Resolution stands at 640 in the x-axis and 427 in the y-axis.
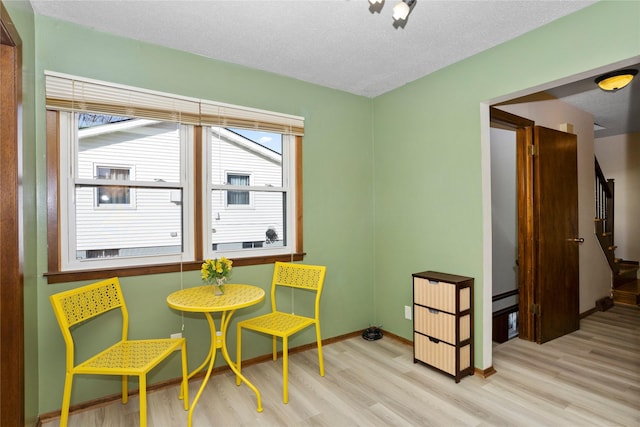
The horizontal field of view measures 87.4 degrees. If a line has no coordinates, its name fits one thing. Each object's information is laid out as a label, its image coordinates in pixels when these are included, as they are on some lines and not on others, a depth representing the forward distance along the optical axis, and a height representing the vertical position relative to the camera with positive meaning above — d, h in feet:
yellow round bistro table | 6.81 -1.85
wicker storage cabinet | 8.61 -2.96
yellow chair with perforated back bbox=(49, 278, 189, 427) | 6.03 -2.74
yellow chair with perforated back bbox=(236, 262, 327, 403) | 7.98 -2.73
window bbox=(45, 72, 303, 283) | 7.38 +0.88
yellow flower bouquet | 7.75 -1.31
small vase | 7.80 -1.66
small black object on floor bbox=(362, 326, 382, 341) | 11.40 -4.14
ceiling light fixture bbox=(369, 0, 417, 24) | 5.18 +3.20
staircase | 14.87 -2.10
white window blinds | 7.16 +2.70
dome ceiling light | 9.68 +3.89
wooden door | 10.99 -0.73
